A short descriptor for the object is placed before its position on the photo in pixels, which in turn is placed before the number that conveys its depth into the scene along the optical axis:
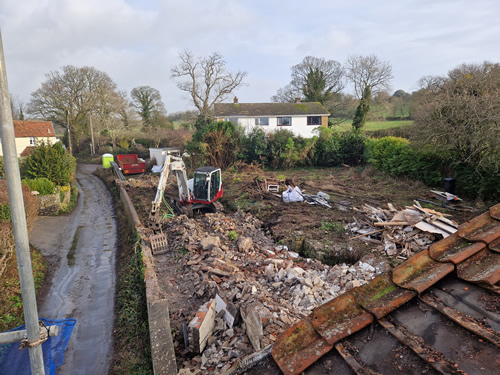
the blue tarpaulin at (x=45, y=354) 5.03
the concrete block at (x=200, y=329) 6.06
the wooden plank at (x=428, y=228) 9.73
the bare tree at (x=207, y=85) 37.31
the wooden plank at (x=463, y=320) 1.82
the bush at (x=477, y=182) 14.11
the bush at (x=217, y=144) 28.41
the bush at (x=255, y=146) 29.89
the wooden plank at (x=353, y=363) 1.90
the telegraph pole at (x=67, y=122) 43.33
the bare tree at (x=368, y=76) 42.72
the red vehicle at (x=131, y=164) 31.05
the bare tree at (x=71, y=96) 43.66
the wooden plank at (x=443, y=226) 9.80
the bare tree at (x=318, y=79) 45.91
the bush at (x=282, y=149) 30.09
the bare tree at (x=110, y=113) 46.41
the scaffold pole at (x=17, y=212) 2.83
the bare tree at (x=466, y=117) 13.62
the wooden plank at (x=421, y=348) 1.75
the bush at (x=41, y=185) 18.41
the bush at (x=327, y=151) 30.86
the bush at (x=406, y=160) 17.95
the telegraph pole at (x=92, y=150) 46.83
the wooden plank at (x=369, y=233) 11.12
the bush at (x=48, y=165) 20.54
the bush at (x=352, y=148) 30.52
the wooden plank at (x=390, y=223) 10.78
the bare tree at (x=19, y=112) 44.13
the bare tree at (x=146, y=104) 52.22
